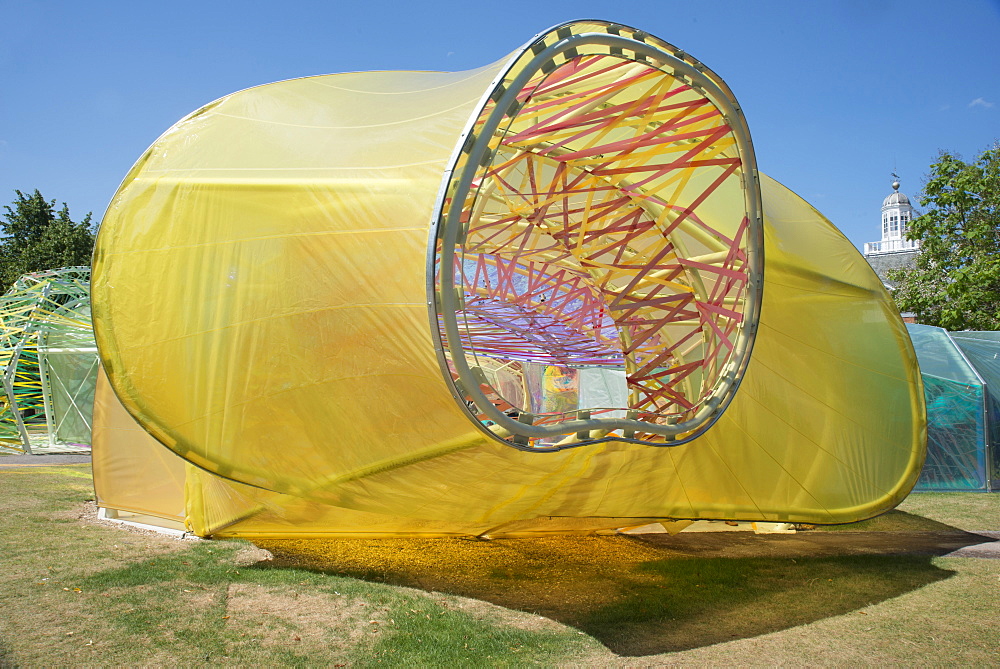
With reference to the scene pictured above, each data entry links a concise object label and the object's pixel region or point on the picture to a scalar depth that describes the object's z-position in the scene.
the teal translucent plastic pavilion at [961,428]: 11.28
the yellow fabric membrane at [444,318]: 4.69
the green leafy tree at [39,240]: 29.48
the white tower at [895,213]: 84.37
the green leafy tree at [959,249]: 15.46
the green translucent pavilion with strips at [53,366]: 16.20
